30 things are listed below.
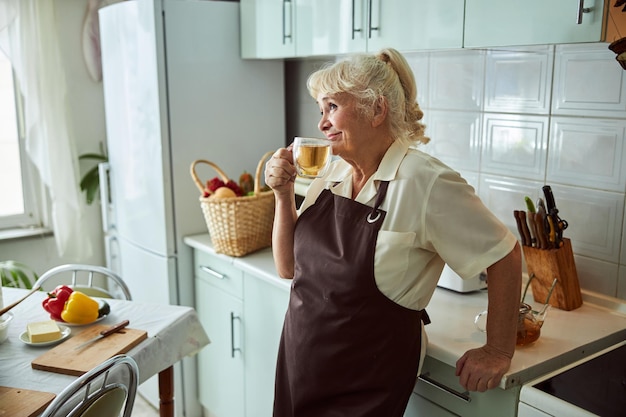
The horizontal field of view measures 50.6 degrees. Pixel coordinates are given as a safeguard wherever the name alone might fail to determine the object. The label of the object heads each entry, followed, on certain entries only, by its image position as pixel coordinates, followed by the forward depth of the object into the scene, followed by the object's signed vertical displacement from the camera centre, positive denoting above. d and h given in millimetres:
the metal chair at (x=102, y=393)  1439 -696
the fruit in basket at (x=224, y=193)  2500 -382
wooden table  1628 -692
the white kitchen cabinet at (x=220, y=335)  2613 -981
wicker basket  2475 -481
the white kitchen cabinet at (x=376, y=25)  1832 +198
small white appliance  2055 -590
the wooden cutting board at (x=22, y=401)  1459 -694
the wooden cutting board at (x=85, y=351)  1650 -673
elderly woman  1513 -381
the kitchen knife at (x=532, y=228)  1894 -392
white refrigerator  2680 -124
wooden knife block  1882 -519
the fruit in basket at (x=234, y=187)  2557 -368
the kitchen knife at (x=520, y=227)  1927 -393
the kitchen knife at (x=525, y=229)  1920 -398
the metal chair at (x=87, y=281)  2375 -949
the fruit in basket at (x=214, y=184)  2557 -357
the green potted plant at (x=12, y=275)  3057 -845
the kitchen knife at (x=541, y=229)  1884 -390
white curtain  3105 -70
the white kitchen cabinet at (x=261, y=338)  2371 -911
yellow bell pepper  1901 -626
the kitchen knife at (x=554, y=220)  1870 -362
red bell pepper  1939 -617
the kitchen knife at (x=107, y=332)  1782 -662
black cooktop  1389 -650
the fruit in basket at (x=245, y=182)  2652 -363
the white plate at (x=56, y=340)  1787 -671
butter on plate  1792 -647
